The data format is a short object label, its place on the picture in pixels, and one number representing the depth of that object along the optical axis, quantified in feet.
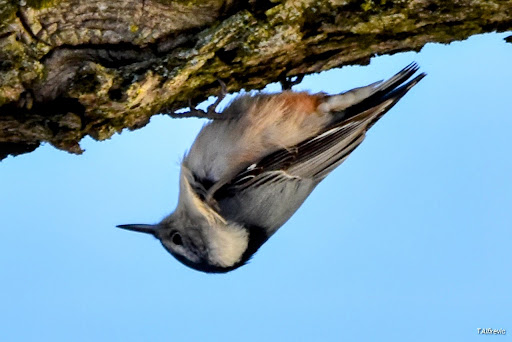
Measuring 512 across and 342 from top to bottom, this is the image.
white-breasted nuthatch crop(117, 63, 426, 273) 18.92
